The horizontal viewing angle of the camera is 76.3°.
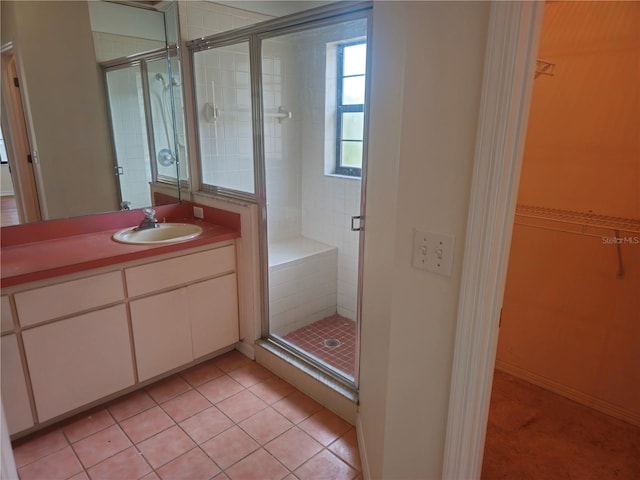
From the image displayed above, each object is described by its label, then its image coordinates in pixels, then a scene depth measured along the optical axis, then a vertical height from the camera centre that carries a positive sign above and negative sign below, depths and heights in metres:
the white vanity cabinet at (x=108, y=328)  1.78 -0.98
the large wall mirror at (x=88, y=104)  1.99 +0.12
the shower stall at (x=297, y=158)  2.48 -0.20
